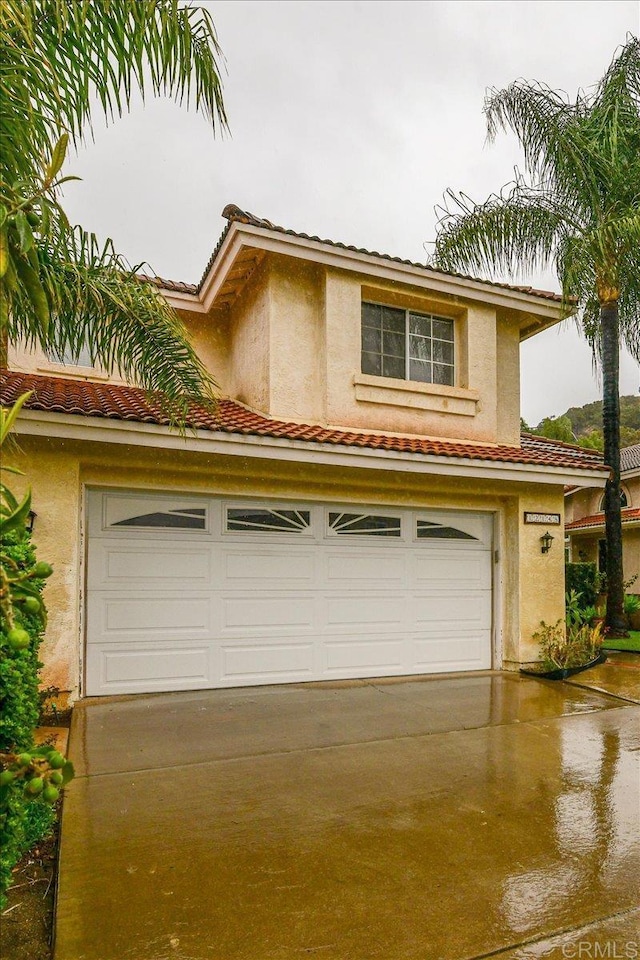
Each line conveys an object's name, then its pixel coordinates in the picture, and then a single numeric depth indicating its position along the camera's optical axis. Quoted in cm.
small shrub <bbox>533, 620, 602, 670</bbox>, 898
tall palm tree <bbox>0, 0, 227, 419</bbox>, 338
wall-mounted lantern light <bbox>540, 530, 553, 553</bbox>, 934
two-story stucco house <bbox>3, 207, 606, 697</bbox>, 710
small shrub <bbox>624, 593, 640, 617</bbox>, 1418
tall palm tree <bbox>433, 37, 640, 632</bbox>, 1150
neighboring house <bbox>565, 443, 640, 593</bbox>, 2034
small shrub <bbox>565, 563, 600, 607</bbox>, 1292
